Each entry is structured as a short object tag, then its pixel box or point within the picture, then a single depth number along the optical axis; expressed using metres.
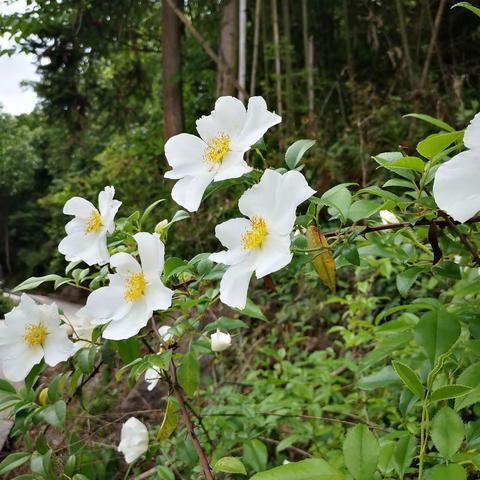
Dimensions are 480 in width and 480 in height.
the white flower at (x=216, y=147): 0.55
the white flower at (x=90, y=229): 0.65
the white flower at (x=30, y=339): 0.70
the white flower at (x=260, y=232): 0.50
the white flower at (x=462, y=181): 0.39
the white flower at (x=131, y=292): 0.59
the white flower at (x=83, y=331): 0.76
